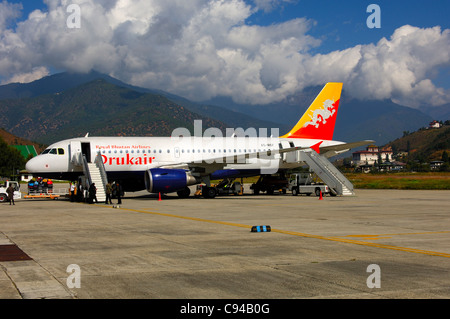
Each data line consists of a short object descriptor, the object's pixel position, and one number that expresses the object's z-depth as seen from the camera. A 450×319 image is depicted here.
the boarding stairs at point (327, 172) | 36.23
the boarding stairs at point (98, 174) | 31.45
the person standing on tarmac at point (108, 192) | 29.56
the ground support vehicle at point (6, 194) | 35.31
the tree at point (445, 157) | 155.32
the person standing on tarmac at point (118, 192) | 28.85
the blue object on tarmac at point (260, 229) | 15.65
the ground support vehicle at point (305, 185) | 37.58
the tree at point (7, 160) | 97.44
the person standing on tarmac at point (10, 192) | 31.10
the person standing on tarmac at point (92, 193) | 30.43
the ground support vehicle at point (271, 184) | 42.94
